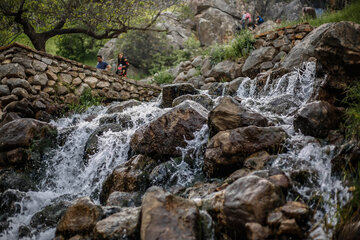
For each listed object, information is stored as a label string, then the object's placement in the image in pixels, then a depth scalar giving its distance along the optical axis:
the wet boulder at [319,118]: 3.94
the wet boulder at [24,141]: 5.68
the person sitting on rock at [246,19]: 17.12
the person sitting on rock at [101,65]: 12.53
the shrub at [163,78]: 14.09
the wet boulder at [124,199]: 3.90
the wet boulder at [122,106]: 8.66
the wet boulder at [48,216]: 3.89
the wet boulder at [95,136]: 5.91
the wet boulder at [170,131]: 4.77
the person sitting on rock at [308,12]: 12.60
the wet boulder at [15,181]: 5.11
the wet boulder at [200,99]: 6.97
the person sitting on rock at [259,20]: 17.24
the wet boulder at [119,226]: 2.84
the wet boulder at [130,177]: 4.47
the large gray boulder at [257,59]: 9.37
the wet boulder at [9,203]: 4.38
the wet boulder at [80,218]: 3.14
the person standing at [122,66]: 12.84
